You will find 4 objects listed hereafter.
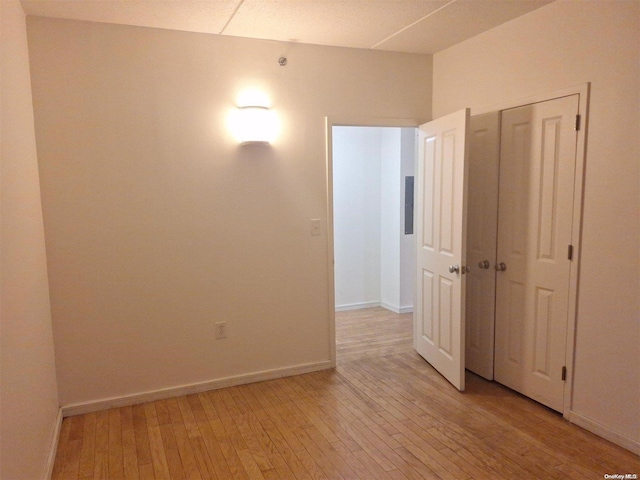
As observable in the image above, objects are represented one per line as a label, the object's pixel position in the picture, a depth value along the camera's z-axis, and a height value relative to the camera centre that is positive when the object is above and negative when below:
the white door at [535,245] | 2.66 -0.34
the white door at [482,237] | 3.13 -0.33
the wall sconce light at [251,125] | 3.05 +0.48
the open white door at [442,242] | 3.04 -0.36
